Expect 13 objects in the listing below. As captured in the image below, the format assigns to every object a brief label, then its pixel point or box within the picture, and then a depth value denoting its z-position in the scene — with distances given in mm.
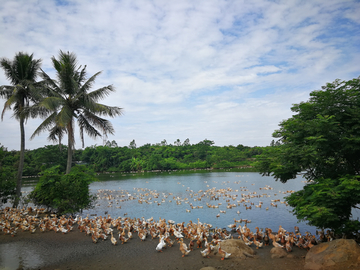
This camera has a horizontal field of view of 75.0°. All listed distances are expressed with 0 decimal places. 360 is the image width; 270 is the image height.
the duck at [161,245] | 10141
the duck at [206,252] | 9336
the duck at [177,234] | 11649
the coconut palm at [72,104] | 16328
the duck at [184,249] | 9500
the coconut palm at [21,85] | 16953
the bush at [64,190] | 15773
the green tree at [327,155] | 8305
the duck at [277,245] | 9826
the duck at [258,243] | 10309
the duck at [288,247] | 9625
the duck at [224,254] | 8972
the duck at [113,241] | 11109
